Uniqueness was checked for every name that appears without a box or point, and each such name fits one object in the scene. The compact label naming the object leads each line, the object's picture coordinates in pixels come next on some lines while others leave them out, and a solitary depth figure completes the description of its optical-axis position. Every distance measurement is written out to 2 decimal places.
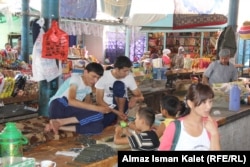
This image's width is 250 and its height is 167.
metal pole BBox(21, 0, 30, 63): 10.18
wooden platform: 3.30
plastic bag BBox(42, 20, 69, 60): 4.94
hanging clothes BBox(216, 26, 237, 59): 7.41
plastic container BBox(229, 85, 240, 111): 5.08
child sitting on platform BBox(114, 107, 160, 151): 3.13
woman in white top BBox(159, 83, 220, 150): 2.65
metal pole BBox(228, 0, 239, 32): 8.06
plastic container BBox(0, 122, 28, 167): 2.80
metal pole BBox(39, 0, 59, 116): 5.04
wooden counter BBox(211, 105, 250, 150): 4.72
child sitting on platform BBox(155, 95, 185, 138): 3.80
